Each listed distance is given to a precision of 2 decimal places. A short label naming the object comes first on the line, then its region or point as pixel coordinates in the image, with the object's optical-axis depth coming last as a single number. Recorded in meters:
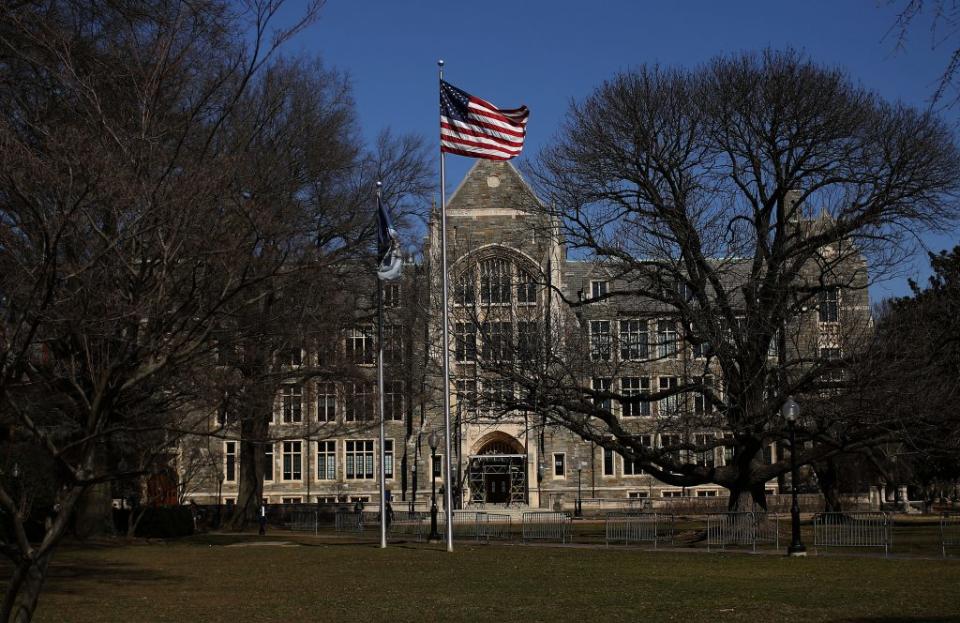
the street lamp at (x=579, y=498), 54.09
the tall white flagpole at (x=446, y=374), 27.14
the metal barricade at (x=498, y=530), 33.92
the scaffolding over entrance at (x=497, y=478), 58.78
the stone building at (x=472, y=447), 45.03
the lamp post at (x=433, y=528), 31.47
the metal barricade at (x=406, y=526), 37.04
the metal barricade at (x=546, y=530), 32.06
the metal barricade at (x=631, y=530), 30.69
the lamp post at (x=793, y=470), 24.55
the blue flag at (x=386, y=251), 29.14
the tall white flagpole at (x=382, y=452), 29.48
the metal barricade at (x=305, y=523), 42.66
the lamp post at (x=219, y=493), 47.39
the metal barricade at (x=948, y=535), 24.47
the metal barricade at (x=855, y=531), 25.80
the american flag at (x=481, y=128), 26.31
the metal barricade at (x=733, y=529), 28.45
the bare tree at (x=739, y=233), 28.09
